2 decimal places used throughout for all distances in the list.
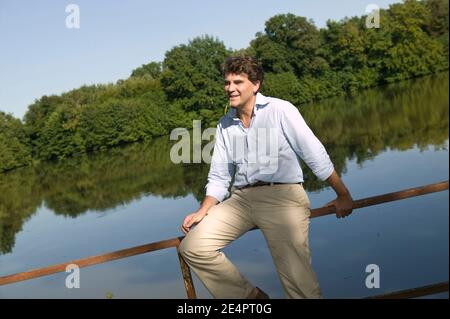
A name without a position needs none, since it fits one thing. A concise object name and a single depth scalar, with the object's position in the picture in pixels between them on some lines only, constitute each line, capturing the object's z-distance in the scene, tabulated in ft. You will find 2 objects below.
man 10.55
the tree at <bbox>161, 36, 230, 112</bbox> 201.77
